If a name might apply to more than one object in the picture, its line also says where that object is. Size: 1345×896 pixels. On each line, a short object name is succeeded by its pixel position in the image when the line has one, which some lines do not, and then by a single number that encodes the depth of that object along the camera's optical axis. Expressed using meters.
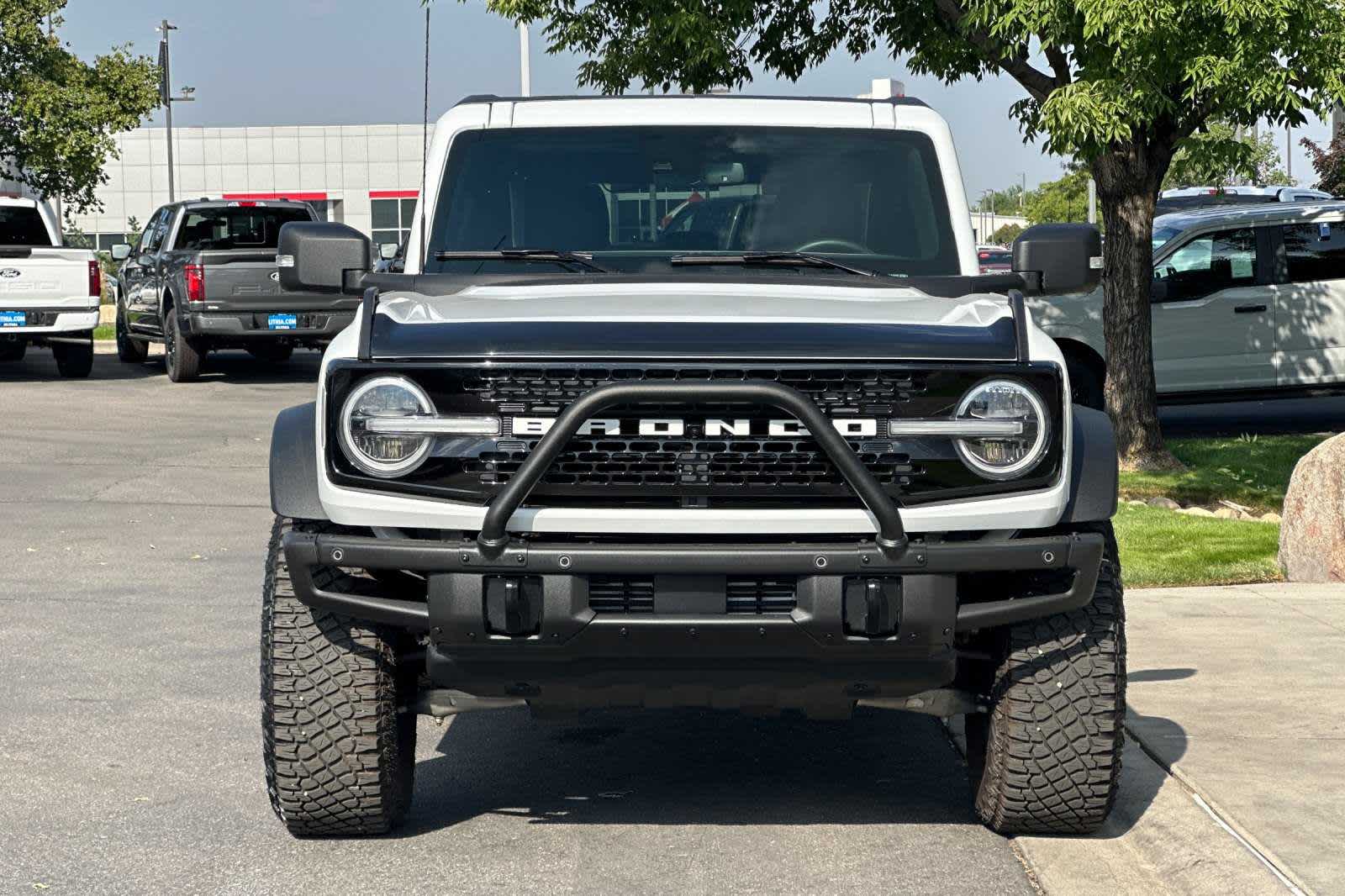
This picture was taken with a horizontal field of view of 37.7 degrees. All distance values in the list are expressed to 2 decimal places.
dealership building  87.06
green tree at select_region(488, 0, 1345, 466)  11.54
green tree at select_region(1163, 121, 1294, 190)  14.38
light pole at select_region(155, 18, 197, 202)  43.22
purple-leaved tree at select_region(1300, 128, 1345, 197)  27.97
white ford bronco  4.58
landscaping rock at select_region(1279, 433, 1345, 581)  9.30
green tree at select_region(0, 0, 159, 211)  28.55
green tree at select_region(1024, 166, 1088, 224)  82.94
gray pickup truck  21.27
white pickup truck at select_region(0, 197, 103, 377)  21.16
